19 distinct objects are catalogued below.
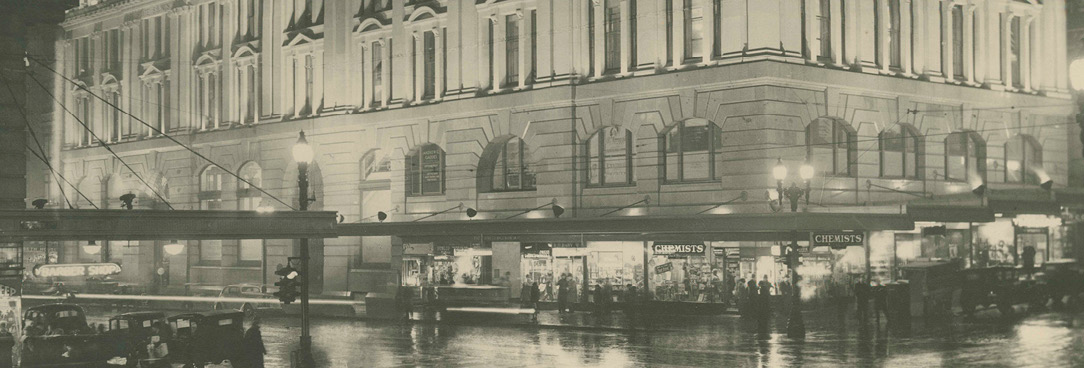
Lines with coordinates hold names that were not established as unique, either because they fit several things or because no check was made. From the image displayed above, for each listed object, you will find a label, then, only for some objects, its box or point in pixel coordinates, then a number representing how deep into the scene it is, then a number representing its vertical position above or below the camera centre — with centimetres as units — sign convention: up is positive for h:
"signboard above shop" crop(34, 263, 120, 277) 3691 -85
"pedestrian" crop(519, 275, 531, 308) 4442 -206
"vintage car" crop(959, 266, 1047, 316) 3888 -178
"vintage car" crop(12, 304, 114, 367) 2762 -230
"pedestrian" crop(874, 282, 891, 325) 3691 -192
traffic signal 2827 -105
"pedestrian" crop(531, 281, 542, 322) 4150 -193
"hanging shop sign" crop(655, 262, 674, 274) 4238 -104
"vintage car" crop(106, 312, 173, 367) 2720 -223
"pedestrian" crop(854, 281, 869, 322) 3725 -197
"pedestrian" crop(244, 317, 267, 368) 2461 -219
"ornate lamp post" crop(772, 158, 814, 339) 3259 -59
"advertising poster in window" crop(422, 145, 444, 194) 5041 +296
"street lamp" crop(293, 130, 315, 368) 2773 -3
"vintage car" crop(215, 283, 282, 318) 4578 -222
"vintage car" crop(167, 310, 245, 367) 2630 -212
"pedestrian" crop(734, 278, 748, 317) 3988 -195
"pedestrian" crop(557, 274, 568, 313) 4359 -200
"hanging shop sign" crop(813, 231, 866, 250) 3697 -8
